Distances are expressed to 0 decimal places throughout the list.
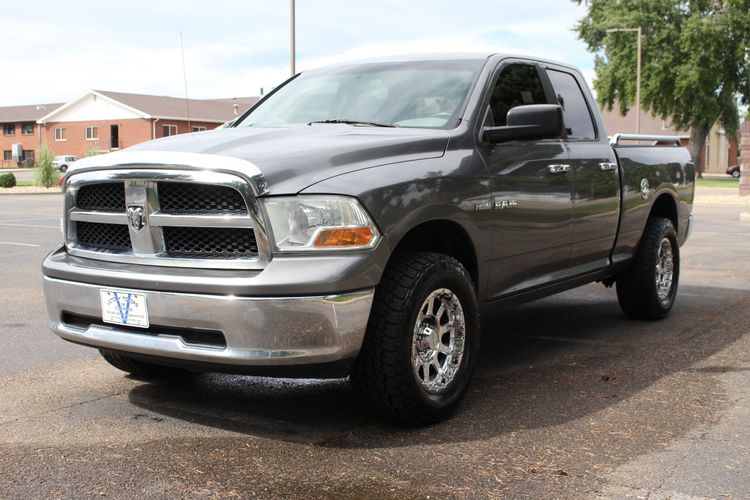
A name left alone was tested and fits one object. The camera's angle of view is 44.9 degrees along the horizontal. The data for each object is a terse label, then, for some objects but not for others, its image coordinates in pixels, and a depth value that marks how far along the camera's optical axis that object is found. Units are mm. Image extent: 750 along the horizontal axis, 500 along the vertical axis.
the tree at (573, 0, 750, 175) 45750
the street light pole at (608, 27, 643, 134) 38188
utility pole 24684
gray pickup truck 3916
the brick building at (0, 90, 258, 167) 68562
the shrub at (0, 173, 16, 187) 38469
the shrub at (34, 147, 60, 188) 38469
